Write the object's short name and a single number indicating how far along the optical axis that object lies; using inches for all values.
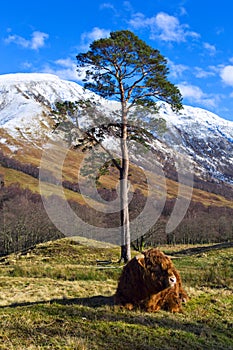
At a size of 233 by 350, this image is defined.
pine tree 1026.1
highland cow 456.1
